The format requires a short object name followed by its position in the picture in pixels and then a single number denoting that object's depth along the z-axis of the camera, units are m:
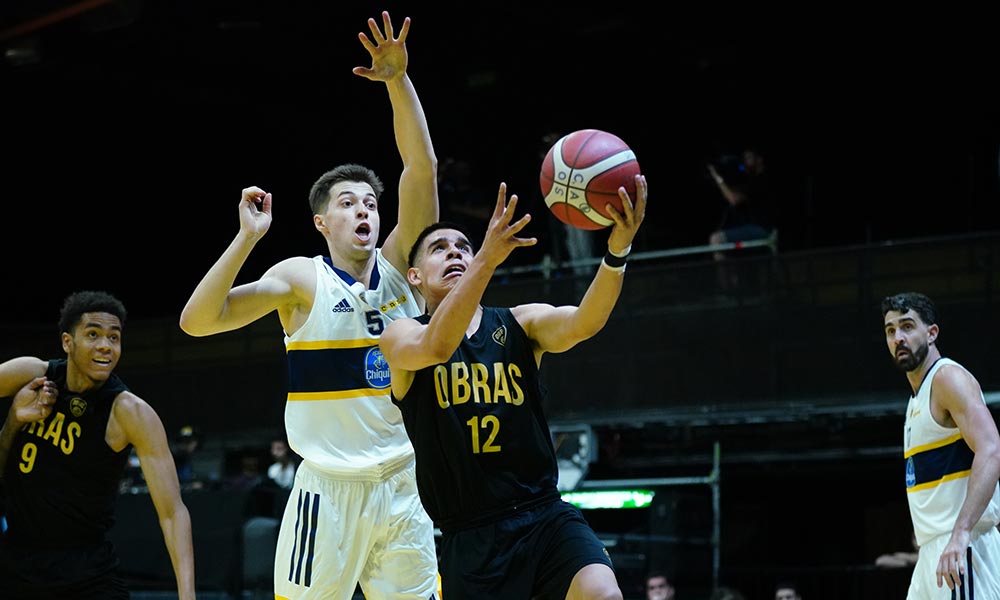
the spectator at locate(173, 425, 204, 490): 12.43
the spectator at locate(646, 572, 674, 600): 10.37
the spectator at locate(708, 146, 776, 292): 11.47
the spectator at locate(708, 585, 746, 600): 10.27
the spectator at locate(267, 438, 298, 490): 11.85
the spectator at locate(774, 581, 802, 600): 10.00
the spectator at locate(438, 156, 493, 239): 12.57
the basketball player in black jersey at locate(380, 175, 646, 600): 4.33
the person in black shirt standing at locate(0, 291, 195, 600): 5.69
